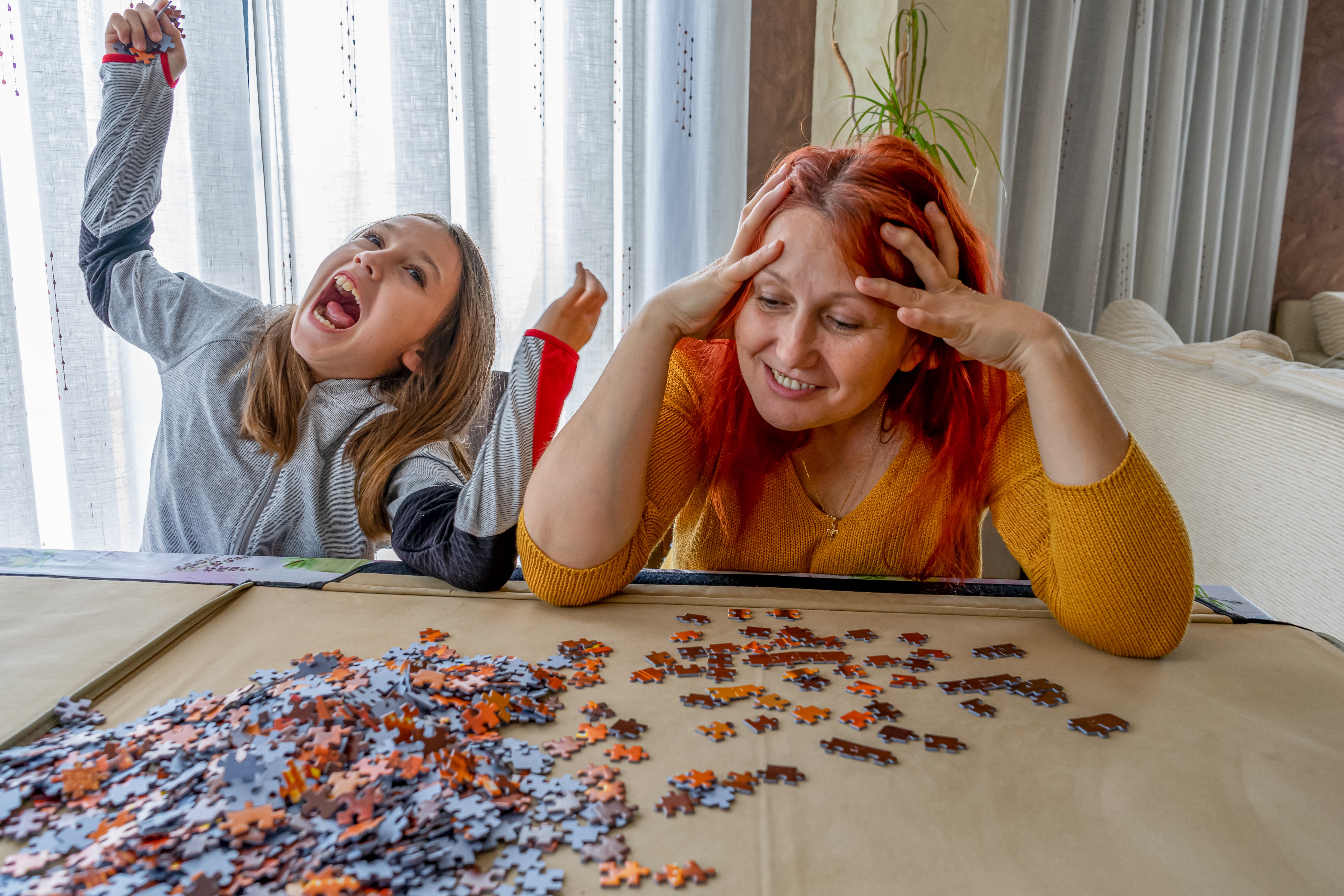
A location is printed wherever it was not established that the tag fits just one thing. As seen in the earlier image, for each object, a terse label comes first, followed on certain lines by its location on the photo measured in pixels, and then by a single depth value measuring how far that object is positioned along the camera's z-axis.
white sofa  1.77
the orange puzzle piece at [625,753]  0.79
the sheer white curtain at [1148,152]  3.31
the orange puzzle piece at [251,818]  0.66
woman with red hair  1.09
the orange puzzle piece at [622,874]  0.63
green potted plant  2.45
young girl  1.58
